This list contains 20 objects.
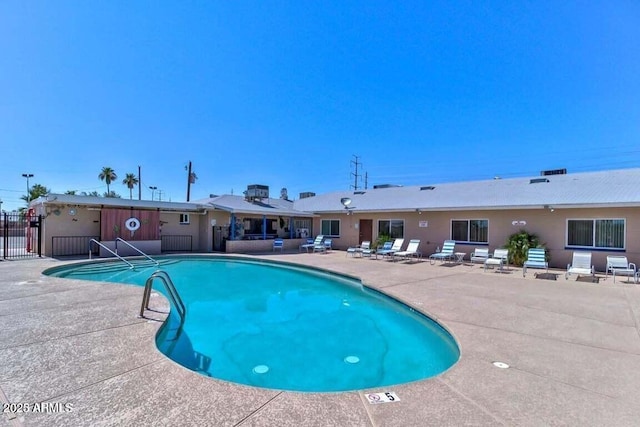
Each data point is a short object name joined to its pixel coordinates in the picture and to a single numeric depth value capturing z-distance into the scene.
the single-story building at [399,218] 12.14
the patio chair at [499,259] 11.99
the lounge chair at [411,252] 14.86
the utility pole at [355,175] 39.47
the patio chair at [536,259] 11.25
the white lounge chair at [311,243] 18.95
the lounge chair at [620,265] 10.03
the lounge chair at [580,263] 10.67
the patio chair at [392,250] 15.46
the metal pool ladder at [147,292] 5.41
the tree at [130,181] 48.22
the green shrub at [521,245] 12.92
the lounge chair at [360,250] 16.40
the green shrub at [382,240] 17.64
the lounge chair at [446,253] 13.88
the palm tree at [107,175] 47.38
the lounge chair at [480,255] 12.91
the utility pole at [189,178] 34.31
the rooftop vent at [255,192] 20.52
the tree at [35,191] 43.55
